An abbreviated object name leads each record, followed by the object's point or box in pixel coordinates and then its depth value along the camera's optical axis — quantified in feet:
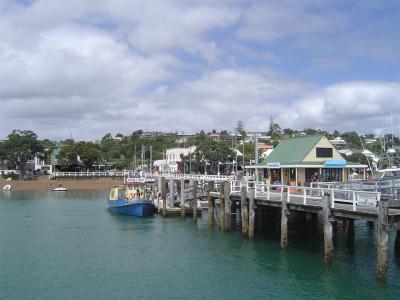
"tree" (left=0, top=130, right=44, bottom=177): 365.40
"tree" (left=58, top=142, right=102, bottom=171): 376.48
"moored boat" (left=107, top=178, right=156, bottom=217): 169.58
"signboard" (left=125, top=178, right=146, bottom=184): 185.68
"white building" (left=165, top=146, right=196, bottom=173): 371.15
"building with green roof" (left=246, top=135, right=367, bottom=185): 137.69
